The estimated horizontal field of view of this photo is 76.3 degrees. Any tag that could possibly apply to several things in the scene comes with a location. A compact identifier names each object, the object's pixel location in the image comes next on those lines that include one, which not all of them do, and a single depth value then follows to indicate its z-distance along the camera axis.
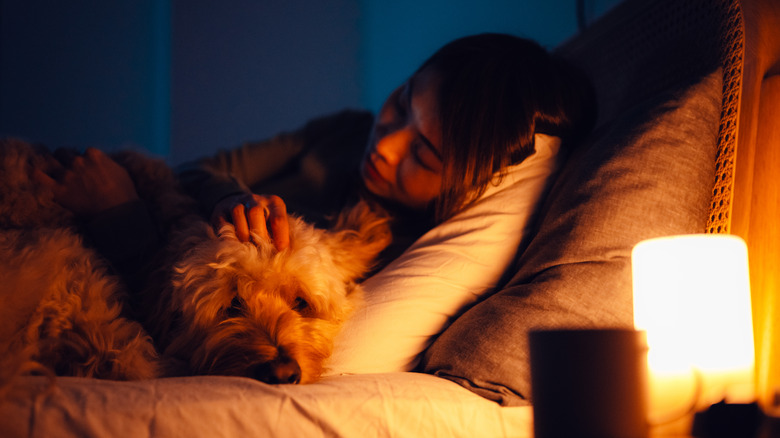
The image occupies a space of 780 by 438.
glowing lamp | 0.88
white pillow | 1.34
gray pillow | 1.19
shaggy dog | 1.08
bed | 0.96
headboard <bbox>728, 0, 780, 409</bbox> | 1.14
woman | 1.47
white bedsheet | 0.83
